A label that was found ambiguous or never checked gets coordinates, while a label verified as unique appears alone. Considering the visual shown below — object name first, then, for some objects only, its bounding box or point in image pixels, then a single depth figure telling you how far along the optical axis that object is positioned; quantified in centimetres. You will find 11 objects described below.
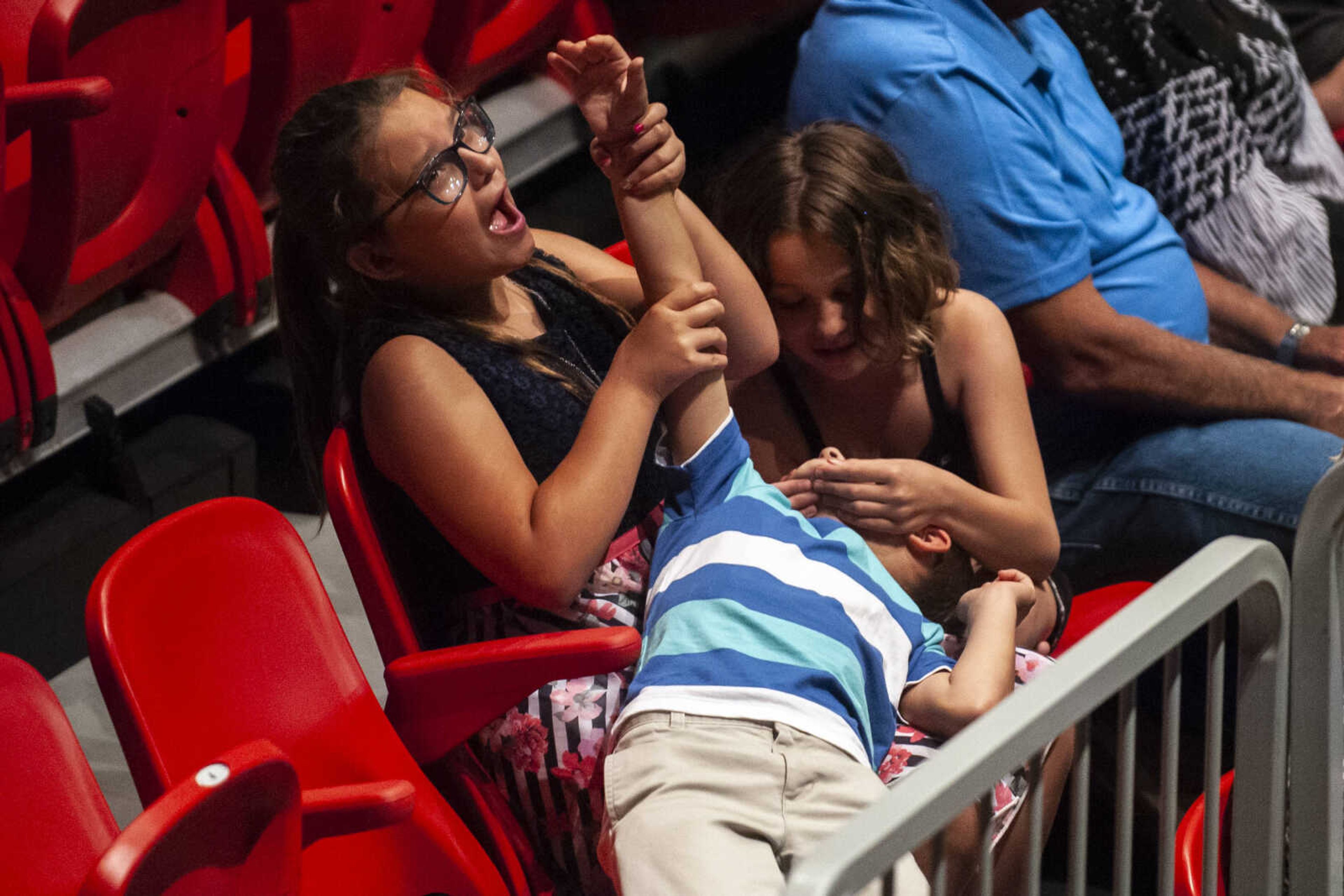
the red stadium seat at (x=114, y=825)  897
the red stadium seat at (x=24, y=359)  984
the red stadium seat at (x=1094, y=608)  978
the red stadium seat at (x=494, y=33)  1071
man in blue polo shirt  997
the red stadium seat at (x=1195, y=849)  937
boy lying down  915
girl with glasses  939
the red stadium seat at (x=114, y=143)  998
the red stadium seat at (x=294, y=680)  931
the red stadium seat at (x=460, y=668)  933
